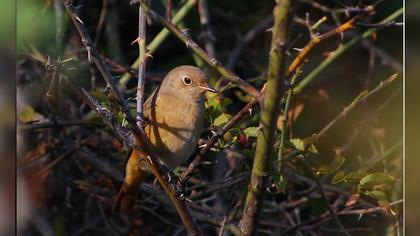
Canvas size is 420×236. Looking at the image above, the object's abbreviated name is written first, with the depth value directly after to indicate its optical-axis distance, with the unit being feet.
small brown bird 21.35
